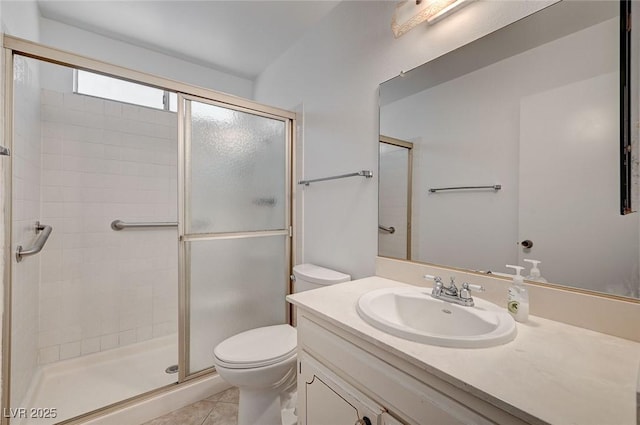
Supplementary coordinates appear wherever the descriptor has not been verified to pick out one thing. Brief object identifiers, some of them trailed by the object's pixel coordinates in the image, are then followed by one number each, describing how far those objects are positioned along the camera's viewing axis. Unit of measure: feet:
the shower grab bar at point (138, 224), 7.12
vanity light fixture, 3.72
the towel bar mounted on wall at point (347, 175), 4.95
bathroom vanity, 1.69
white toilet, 4.29
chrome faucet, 3.16
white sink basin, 2.34
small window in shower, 6.81
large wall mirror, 2.65
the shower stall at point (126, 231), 4.86
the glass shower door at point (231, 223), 5.53
